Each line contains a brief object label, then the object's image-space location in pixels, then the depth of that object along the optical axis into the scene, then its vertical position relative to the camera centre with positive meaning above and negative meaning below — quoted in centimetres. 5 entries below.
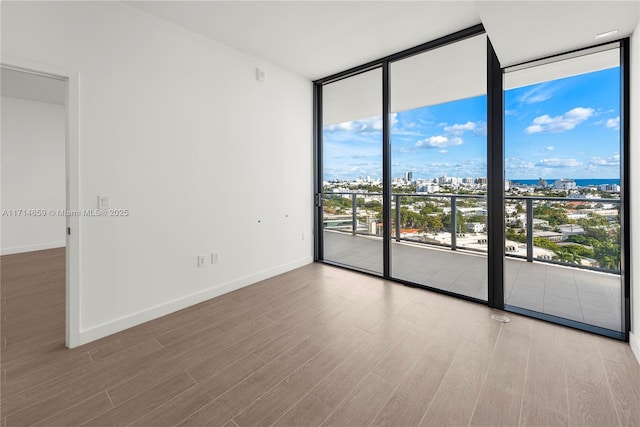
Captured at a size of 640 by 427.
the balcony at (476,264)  288 -76
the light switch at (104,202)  240 +10
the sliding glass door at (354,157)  404 +84
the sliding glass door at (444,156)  344 +75
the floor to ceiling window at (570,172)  254 +38
